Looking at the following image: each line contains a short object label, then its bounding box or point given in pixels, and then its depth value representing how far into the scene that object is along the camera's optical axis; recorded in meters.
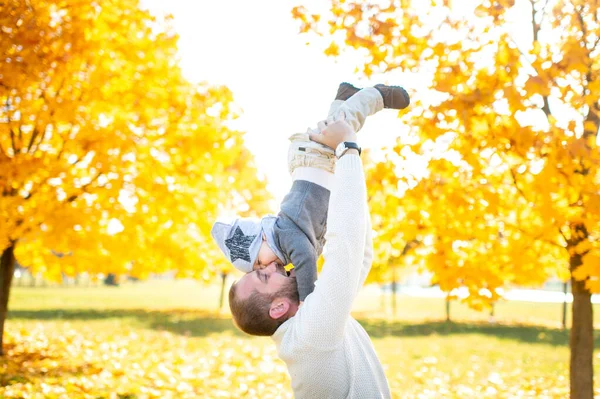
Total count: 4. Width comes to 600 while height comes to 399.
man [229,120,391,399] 1.71
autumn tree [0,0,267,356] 6.96
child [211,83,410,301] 2.38
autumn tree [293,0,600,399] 4.72
